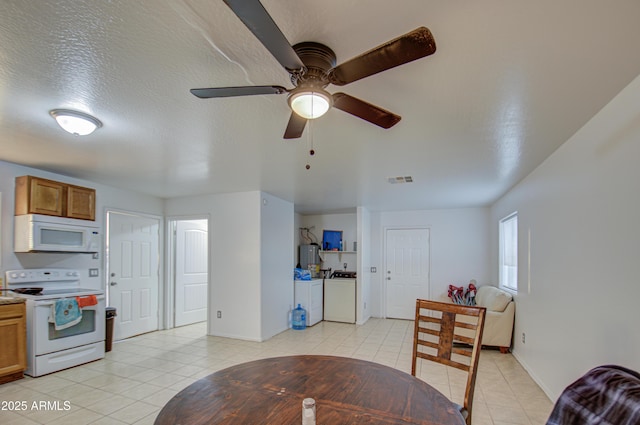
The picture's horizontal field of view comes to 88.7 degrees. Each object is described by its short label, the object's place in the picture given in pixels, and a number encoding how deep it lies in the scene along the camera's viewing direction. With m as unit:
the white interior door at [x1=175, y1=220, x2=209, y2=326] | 5.81
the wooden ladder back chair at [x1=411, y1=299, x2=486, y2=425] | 1.76
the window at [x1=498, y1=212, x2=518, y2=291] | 4.72
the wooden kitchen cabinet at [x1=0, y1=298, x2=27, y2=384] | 3.21
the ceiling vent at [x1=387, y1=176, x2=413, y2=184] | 4.02
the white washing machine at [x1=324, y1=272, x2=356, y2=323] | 6.32
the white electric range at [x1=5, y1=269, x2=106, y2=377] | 3.42
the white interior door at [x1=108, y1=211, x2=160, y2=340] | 4.88
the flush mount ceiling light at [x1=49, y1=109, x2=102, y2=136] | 2.17
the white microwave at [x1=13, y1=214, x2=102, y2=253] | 3.54
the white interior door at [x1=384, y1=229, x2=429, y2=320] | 6.61
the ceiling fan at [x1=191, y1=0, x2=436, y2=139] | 1.03
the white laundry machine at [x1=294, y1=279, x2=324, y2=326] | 5.99
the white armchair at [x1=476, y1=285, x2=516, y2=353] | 4.30
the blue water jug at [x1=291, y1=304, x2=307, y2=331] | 5.66
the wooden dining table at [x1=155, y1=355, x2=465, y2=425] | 1.22
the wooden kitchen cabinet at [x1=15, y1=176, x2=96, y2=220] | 3.56
